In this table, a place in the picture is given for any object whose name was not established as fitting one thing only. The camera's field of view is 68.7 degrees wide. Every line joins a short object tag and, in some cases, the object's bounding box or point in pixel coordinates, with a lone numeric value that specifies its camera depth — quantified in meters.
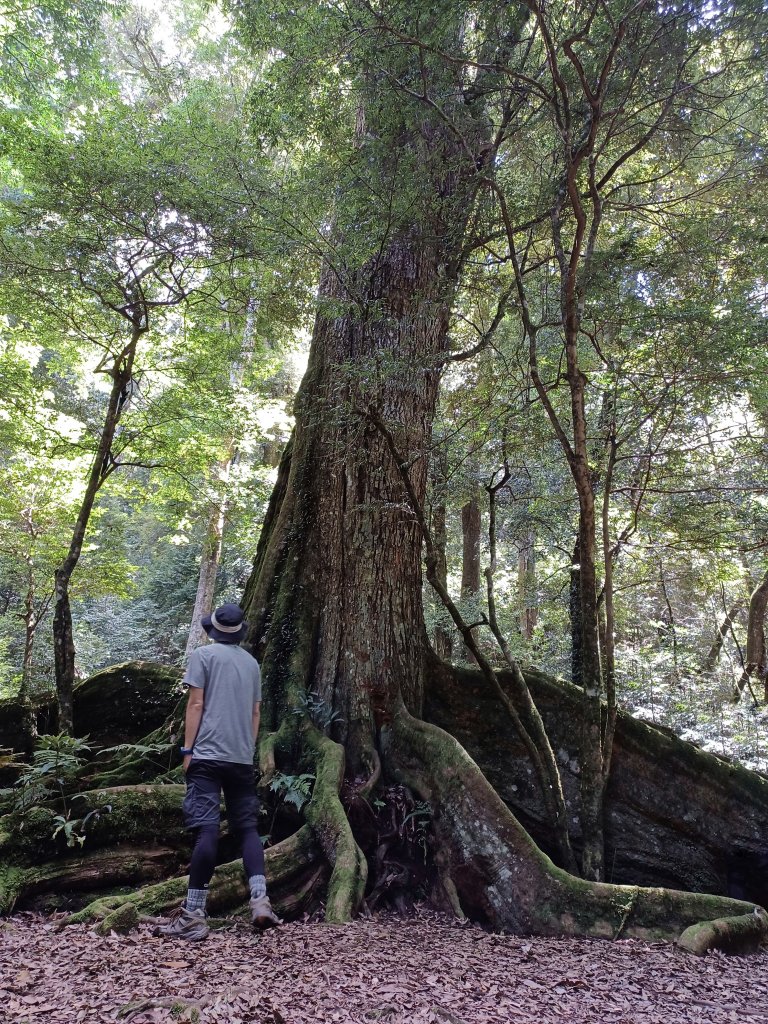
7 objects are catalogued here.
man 3.56
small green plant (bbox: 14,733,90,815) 4.30
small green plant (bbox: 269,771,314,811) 4.59
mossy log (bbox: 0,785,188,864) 4.08
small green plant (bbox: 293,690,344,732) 5.33
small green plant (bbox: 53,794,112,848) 4.09
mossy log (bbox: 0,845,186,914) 3.91
